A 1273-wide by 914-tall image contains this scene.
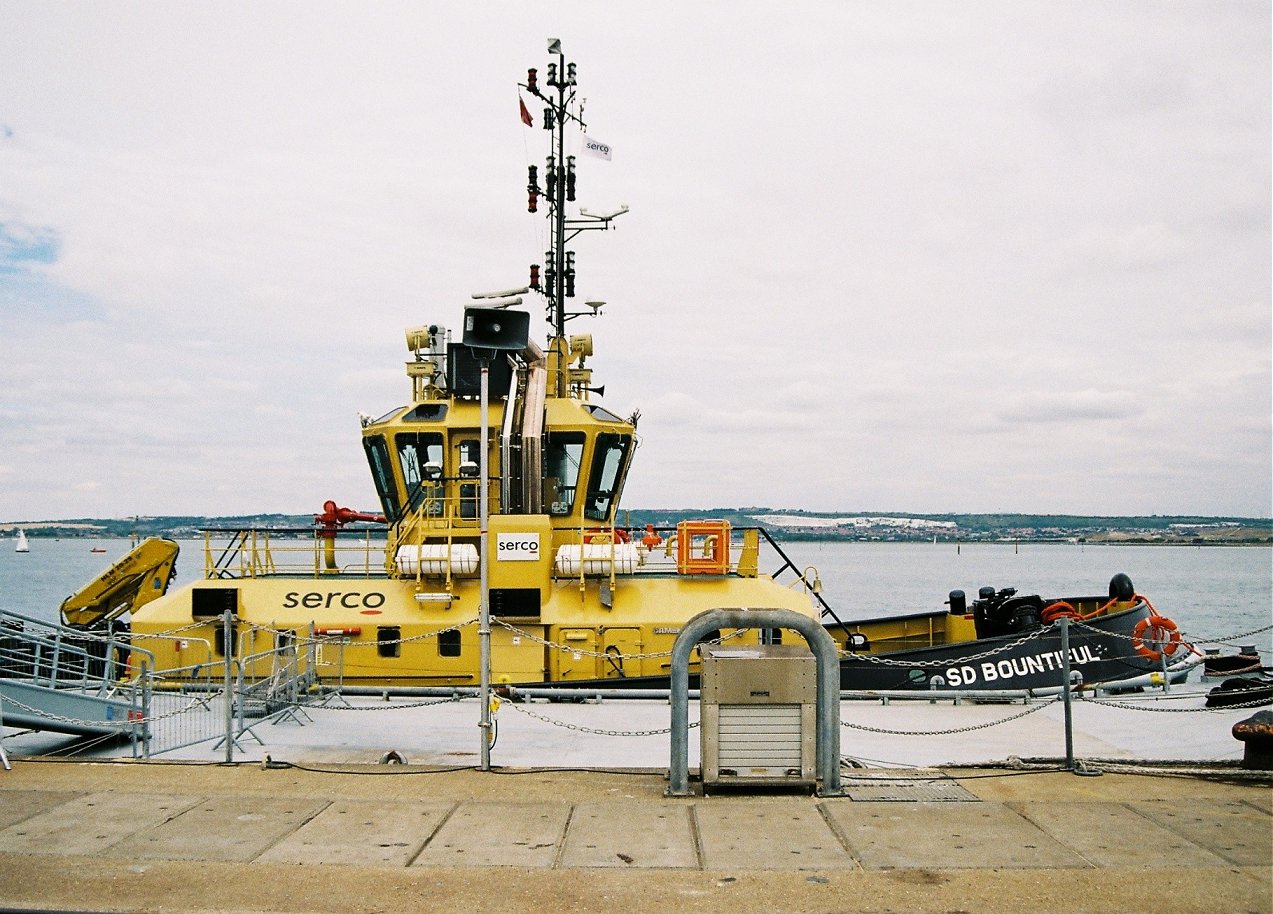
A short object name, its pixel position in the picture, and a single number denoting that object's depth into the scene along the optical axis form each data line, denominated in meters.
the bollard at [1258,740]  7.57
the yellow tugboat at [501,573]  12.26
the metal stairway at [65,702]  8.95
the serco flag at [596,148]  16.11
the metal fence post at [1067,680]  7.85
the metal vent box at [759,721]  7.11
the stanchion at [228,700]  8.43
